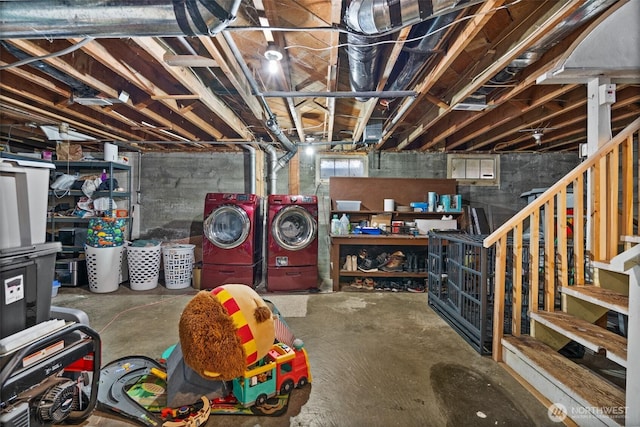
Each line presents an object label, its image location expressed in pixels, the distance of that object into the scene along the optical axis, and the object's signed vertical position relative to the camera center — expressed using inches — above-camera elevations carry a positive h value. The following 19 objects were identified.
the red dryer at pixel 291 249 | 155.3 -21.6
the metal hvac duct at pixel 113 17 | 52.9 +38.7
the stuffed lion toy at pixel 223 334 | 59.4 -27.3
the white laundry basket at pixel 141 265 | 152.3 -30.4
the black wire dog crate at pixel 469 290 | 91.0 -30.9
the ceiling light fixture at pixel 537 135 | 143.1 +40.8
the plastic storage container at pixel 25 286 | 49.5 -14.6
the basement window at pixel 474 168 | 190.2 +30.9
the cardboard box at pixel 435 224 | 171.0 -7.7
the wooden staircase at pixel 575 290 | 64.9 -22.6
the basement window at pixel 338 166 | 194.7 +33.0
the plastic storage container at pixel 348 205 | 177.3 +4.4
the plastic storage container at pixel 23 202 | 52.7 +2.0
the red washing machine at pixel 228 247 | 153.7 -20.1
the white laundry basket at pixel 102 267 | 146.7 -30.7
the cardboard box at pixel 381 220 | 178.7 -5.5
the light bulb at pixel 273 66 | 80.3 +44.6
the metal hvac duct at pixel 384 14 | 53.4 +40.5
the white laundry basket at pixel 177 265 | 156.7 -31.1
